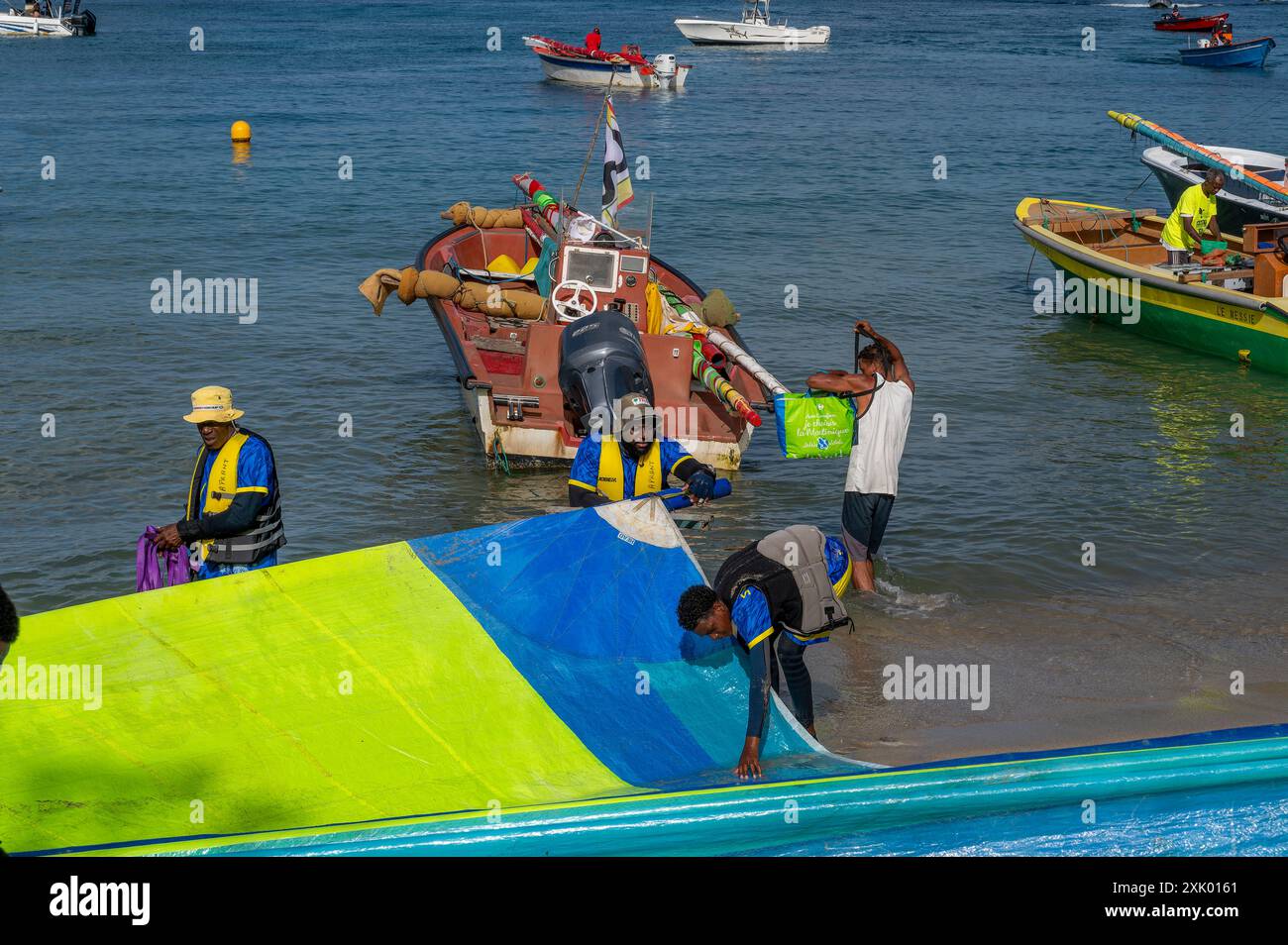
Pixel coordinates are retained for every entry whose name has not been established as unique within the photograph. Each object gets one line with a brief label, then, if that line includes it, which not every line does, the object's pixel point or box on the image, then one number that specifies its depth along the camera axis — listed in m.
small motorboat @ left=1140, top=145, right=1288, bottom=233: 19.78
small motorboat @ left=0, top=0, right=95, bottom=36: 69.31
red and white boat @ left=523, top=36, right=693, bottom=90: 52.41
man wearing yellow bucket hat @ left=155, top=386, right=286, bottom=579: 7.64
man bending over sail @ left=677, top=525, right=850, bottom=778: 6.52
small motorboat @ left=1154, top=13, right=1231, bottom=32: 66.19
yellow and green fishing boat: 16.72
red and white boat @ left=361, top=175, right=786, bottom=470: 12.35
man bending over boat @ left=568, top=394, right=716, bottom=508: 8.63
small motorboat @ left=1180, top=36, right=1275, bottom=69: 55.56
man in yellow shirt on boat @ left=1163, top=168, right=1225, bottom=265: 17.17
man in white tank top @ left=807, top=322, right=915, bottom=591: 9.63
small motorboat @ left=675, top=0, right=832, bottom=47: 67.44
